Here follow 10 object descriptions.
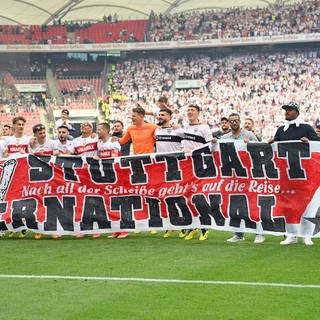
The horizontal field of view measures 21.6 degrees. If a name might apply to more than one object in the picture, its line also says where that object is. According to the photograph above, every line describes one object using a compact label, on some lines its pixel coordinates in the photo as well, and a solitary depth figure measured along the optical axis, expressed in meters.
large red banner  10.41
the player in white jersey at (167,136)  11.34
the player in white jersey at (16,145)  12.10
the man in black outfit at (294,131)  10.33
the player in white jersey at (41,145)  12.02
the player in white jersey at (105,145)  11.83
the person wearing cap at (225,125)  12.82
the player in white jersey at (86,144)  11.97
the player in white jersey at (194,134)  11.12
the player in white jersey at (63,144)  12.15
